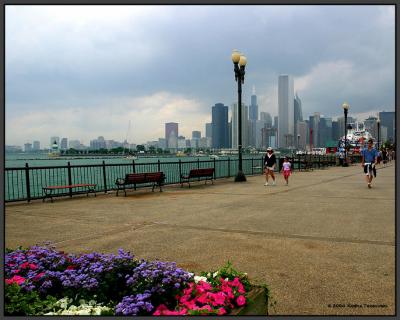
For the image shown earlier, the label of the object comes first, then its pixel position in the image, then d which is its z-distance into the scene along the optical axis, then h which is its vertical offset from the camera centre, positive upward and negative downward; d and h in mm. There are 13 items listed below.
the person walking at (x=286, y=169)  17462 -1346
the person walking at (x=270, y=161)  17216 -959
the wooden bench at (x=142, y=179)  14070 -1435
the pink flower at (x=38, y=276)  3686 -1313
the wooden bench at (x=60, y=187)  12559 -1534
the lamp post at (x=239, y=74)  19266 +3517
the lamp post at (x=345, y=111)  35925 +2809
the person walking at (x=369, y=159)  15531 -830
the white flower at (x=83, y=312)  3184 -1455
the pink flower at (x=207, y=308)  2945 -1323
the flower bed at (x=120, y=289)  3102 -1332
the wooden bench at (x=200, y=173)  17203 -1486
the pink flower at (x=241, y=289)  3239 -1298
